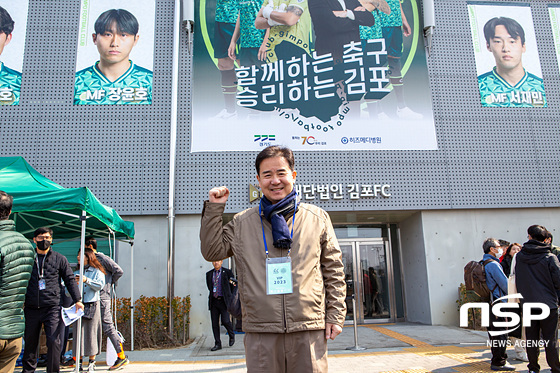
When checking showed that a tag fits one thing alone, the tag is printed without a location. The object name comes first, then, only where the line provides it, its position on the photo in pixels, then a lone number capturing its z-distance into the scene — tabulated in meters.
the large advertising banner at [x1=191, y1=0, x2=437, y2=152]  10.40
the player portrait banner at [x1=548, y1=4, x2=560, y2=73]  11.62
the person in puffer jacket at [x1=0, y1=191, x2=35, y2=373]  2.74
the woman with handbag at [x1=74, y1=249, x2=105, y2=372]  5.72
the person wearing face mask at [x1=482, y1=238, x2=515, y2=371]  5.23
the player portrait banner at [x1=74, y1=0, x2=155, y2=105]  10.30
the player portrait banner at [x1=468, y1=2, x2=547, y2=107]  11.16
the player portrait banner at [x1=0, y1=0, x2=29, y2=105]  10.09
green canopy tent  5.17
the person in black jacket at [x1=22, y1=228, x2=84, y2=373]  4.58
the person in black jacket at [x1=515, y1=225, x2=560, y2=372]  4.65
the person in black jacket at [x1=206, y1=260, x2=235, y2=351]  7.67
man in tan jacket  2.23
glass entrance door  11.32
